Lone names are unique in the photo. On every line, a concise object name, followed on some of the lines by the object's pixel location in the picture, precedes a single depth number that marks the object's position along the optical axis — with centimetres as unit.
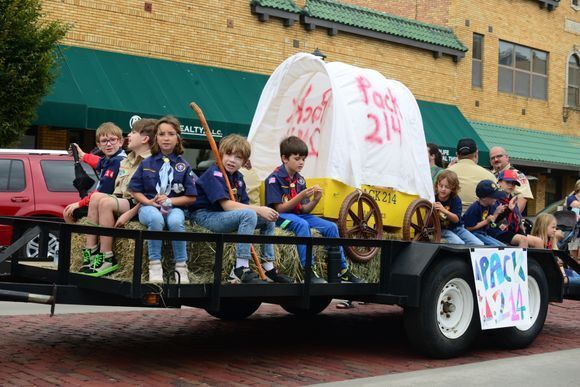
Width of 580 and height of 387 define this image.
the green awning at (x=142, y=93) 1653
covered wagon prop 783
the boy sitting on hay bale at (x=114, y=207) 615
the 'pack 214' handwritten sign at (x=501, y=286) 766
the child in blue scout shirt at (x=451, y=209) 848
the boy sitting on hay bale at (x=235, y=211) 642
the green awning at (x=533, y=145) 2667
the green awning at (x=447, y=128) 2395
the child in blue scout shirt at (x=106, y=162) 702
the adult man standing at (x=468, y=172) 909
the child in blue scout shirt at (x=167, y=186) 618
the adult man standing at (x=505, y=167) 954
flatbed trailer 588
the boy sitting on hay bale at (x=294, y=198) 709
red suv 1302
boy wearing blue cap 859
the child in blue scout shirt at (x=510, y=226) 882
